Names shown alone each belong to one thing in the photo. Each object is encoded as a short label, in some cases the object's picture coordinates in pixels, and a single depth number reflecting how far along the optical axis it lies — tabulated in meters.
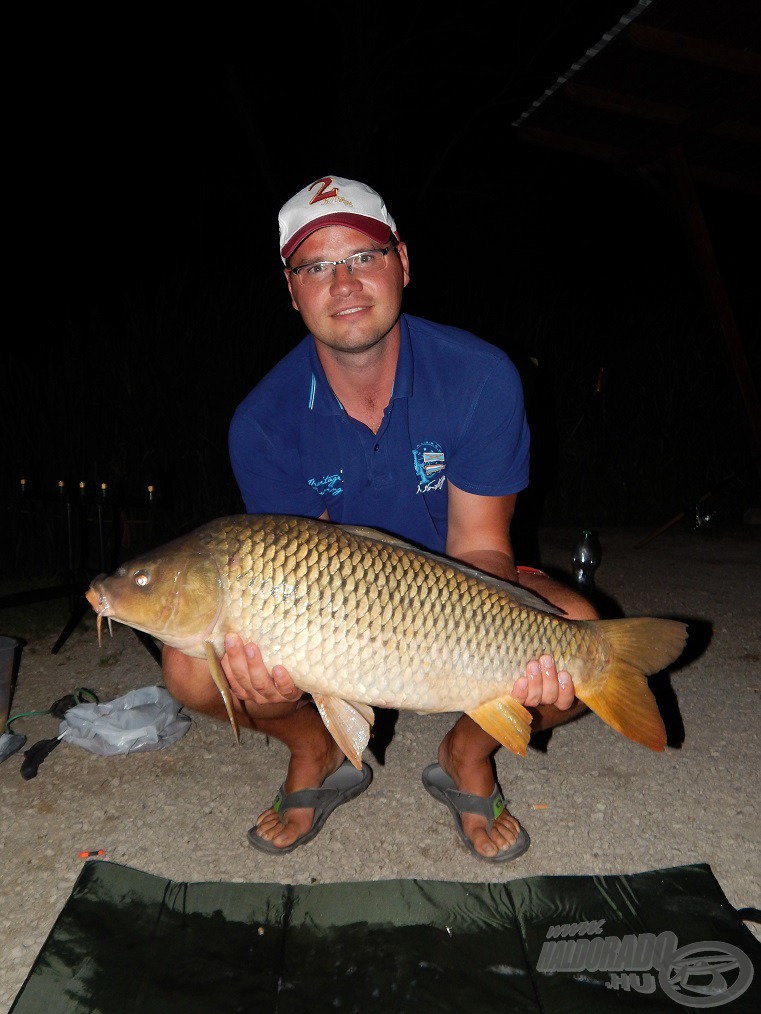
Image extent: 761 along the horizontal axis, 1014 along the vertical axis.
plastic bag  2.13
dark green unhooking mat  1.33
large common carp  1.46
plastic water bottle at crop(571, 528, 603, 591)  2.88
